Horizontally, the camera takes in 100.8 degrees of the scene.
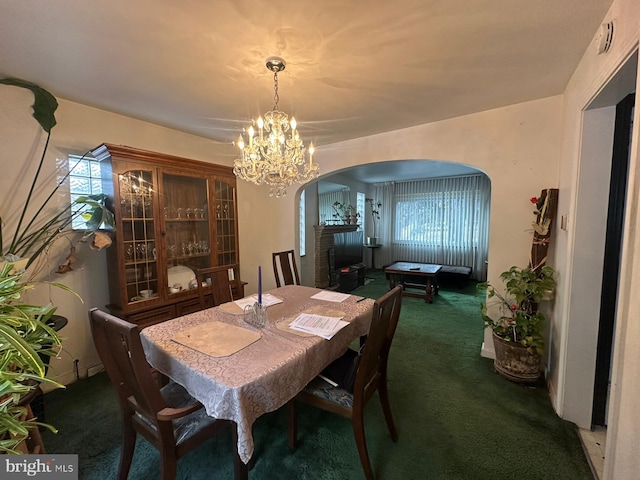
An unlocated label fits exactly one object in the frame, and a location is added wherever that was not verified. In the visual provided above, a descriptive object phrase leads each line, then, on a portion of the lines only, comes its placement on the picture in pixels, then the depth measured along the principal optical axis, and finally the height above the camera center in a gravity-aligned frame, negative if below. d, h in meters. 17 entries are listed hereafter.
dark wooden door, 1.62 -0.16
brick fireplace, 4.96 -0.57
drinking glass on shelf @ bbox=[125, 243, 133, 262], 2.37 -0.27
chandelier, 1.85 +0.49
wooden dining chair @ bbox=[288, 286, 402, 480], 1.33 -0.96
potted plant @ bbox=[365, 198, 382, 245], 7.20 +0.18
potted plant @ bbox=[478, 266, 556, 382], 2.13 -0.90
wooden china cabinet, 2.29 -0.06
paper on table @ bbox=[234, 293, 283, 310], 2.05 -0.64
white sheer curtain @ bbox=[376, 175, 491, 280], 5.92 +0.01
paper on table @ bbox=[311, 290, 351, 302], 2.18 -0.64
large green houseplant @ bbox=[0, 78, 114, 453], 0.75 -0.18
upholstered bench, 5.09 -1.05
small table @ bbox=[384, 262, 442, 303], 4.42 -0.91
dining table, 1.10 -0.66
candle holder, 1.68 -0.61
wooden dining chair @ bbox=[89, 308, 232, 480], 1.07 -0.85
